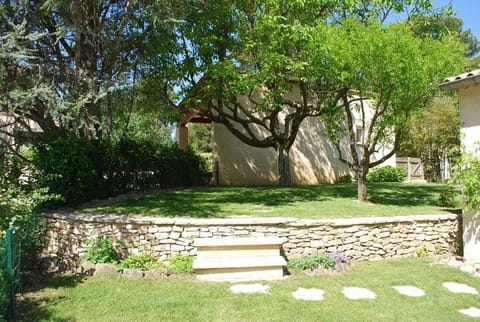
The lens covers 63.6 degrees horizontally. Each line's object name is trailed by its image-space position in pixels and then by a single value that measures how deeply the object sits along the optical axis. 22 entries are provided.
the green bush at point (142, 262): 6.56
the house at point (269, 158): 16.69
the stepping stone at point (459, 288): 5.75
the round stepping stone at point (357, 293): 5.48
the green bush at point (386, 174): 19.39
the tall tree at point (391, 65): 7.88
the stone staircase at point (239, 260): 6.21
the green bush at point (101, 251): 6.67
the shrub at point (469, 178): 6.60
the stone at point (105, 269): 6.32
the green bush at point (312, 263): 6.57
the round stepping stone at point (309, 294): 5.41
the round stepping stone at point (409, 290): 5.61
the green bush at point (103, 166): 8.24
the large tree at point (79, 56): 7.54
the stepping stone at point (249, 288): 5.66
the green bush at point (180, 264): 6.43
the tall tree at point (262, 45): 10.45
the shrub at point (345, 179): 18.77
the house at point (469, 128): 6.86
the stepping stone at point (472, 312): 4.89
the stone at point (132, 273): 6.19
